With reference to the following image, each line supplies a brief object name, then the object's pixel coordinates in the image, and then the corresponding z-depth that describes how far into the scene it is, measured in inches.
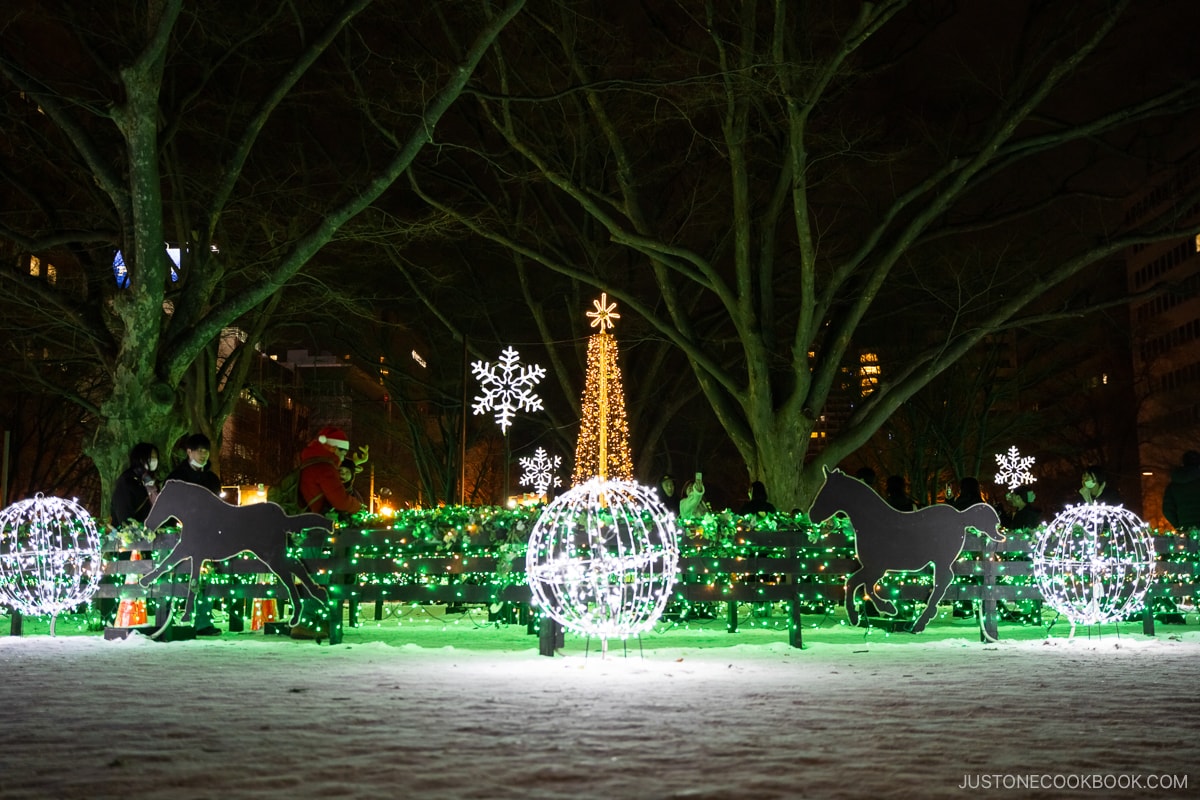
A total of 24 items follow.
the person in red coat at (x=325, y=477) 566.3
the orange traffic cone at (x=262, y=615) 576.7
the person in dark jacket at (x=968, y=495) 672.4
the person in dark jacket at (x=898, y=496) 647.1
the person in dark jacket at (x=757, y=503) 731.4
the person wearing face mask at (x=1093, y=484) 657.0
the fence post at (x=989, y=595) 525.7
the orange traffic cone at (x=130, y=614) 540.1
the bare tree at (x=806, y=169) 901.8
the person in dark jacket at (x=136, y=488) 578.2
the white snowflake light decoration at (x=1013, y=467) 1648.6
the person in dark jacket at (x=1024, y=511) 707.4
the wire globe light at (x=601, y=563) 414.9
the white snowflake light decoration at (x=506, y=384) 1015.5
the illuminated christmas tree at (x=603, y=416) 1128.8
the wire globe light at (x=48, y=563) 557.3
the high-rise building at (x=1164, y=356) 2244.7
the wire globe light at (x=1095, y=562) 534.6
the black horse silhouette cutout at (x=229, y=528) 518.0
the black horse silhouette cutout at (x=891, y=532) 527.5
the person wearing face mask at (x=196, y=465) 561.6
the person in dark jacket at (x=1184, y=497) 652.7
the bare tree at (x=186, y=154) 692.7
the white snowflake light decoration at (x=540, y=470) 1724.9
